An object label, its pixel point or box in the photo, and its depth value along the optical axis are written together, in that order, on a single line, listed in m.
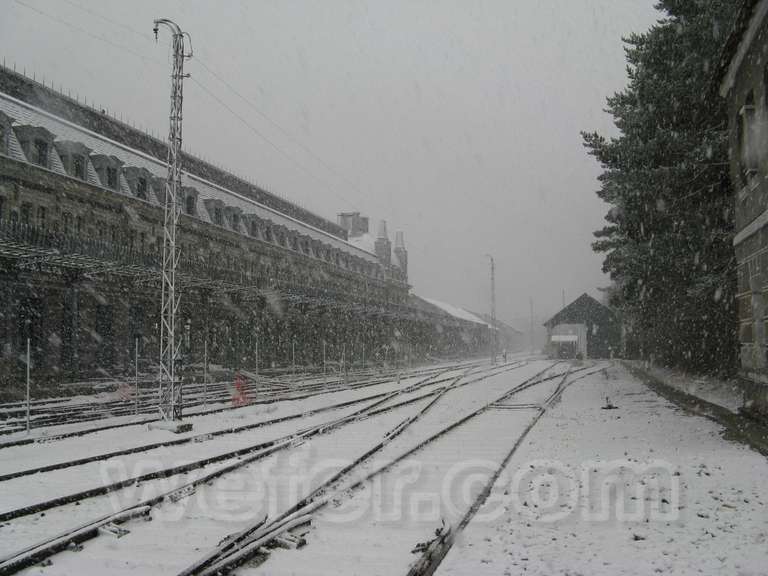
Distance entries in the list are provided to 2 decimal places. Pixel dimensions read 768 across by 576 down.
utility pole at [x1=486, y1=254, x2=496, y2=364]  48.45
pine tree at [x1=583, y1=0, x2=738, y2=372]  17.75
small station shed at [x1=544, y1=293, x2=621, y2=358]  67.88
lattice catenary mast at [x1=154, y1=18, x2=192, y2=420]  14.24
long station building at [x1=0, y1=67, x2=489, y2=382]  25.95
